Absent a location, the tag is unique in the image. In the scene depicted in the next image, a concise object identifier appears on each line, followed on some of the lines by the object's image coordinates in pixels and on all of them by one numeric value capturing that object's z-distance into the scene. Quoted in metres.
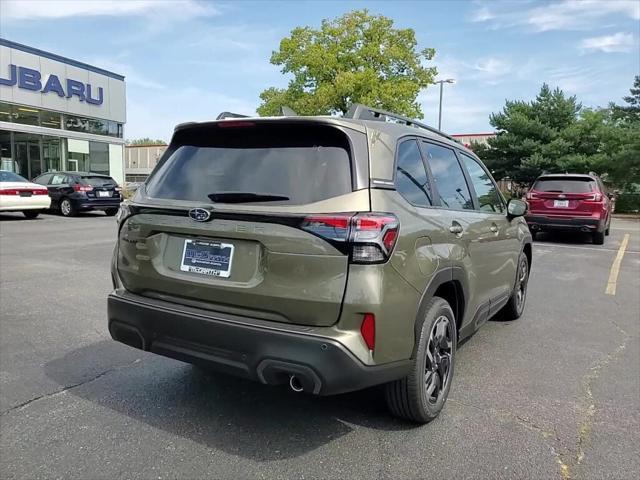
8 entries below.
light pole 36.49
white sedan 14.77
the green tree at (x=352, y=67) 37.47
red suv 12.12
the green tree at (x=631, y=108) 38.16
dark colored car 16.83
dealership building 23.09
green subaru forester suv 2.58
